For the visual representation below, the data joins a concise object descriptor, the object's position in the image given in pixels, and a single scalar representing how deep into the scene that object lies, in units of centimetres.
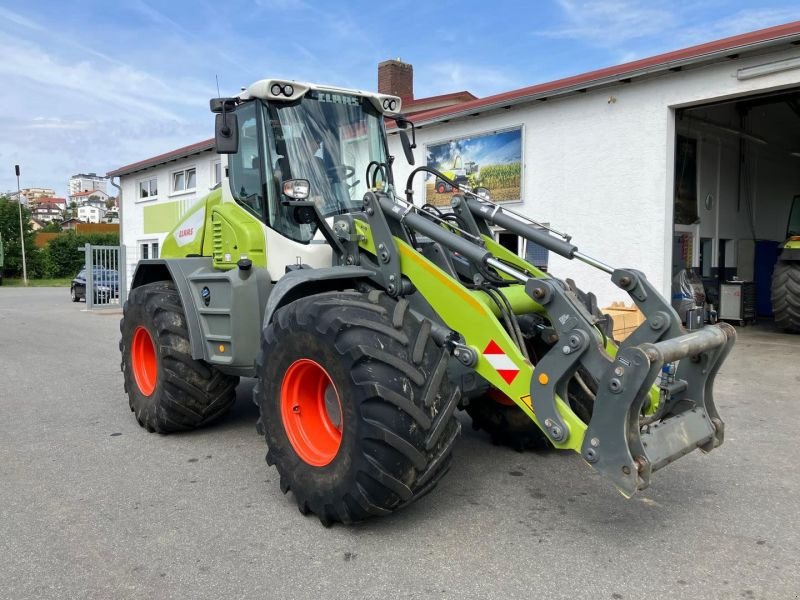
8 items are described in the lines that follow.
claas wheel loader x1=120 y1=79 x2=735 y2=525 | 342
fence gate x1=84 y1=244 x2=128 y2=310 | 1986
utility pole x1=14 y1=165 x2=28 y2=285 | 4147
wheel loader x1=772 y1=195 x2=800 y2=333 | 1196
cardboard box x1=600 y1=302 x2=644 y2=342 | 848
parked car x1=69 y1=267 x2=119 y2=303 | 2059
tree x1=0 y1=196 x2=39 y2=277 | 4588
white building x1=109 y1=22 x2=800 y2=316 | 1010
